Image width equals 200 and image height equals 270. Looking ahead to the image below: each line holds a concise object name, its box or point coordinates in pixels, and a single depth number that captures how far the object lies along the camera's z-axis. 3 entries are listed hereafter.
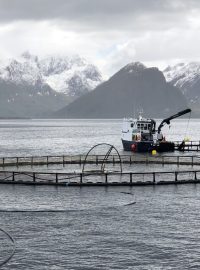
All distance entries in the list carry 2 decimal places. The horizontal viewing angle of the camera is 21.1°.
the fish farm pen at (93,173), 71.74
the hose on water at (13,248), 37.91
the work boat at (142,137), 137.12
